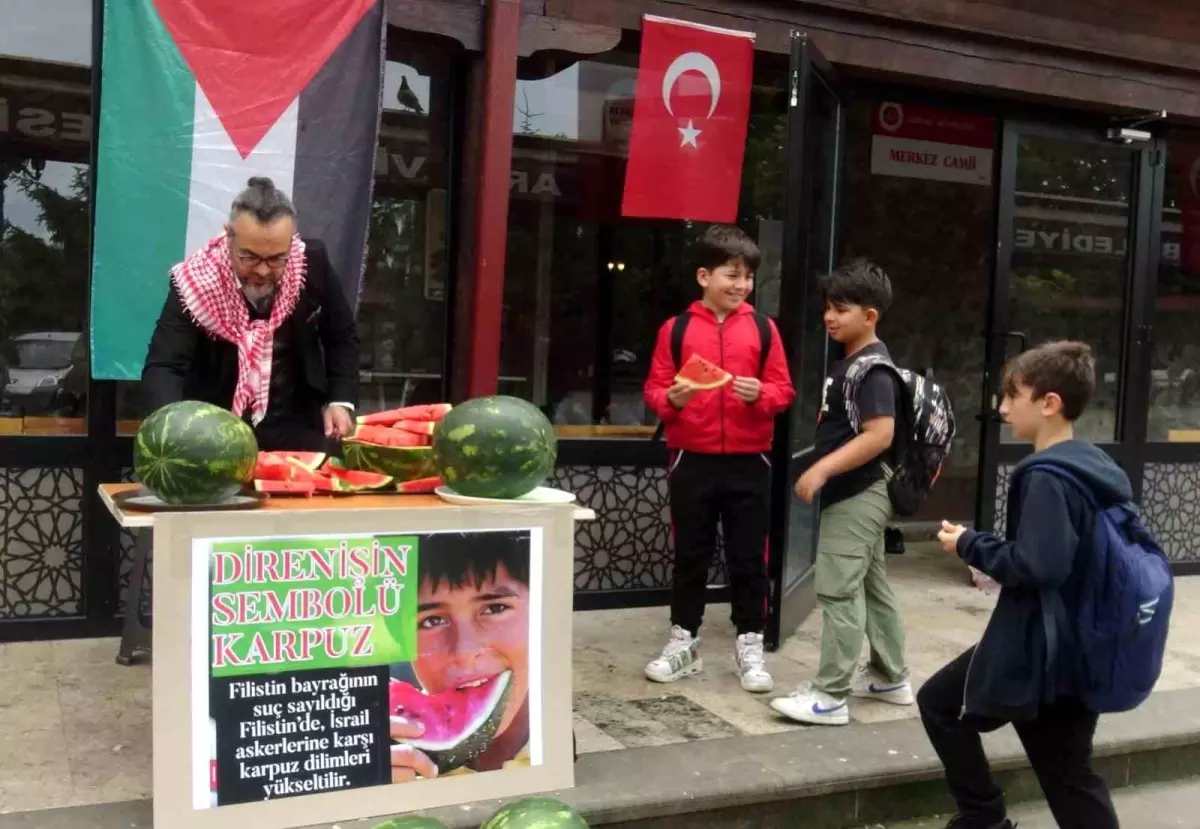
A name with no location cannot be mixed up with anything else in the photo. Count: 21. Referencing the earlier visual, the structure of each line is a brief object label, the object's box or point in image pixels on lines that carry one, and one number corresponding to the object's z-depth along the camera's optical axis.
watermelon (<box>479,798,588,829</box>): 2.15
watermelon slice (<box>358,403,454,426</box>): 3.66
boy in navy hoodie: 3.01
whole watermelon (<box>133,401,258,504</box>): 2.89
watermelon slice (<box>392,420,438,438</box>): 3.59
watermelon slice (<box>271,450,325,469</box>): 3.42
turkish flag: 5.56
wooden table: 2.95
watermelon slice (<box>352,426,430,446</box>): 3.54
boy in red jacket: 4.59
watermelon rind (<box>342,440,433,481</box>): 3.52
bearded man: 3.58
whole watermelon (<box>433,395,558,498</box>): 3.21
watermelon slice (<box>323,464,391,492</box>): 3.40
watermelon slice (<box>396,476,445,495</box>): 3.52
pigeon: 5.54
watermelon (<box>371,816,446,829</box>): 2.14
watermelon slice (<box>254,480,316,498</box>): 3.22
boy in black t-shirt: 4.15
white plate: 3.29
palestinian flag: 4.58
